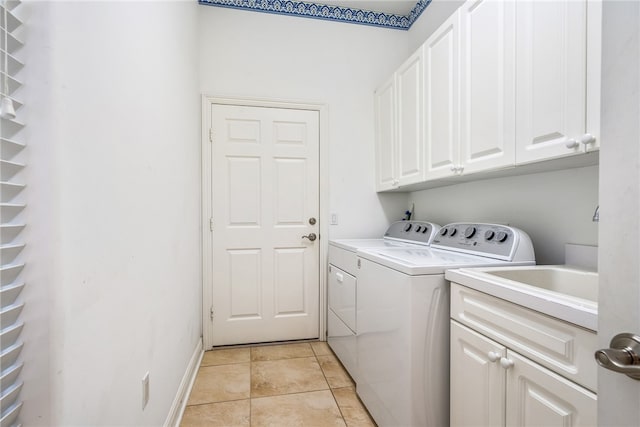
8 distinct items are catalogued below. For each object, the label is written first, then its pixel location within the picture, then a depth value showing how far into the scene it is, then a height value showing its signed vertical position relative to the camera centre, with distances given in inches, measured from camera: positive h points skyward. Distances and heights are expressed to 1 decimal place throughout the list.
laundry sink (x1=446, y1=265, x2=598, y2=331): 30.2 -10.5
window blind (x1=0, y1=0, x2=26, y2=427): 23.2 -0.9
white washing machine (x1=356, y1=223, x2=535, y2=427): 49.2 -20.0
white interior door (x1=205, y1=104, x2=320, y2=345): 98.8 -5.3
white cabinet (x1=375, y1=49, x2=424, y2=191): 79.0 +23.6
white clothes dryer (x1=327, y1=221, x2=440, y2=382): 78.1 -19.3
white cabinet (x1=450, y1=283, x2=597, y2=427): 30.1 -18.7
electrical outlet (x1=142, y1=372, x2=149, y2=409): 45.3 -27.7
